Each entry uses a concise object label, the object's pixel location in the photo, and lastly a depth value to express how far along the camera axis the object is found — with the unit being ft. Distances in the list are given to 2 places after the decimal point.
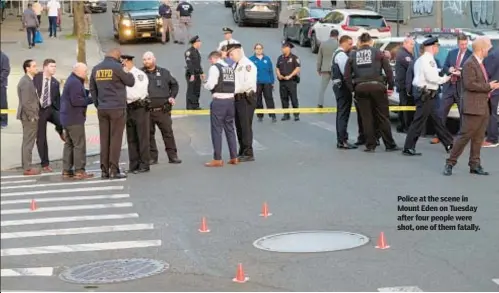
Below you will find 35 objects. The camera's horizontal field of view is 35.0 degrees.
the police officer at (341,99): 43.29
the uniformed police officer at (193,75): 56.44
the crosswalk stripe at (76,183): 32.30
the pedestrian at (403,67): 44.57
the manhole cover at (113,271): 19.80
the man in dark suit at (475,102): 32.94
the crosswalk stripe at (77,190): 30.50
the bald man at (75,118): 33.78
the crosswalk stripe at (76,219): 25.38
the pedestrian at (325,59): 56.39
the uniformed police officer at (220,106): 38.09
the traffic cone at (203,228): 25.45
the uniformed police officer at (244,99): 39.24
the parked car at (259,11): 119.24
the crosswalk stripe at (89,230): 24.29
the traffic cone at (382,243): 23.01
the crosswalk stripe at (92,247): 22.53
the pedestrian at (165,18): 98.57
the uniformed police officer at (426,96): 38.60
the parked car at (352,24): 88.84
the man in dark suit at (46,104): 30.99
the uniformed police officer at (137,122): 37.35
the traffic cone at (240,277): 19.95
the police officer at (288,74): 53.57
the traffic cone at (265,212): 27.53
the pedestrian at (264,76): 52.75
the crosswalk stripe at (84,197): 28.48
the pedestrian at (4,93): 46.08
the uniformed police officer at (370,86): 40.63
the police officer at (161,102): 39.45
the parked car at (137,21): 98.43
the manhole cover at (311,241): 23.13
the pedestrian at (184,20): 98.63
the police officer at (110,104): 34.58
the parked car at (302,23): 100.01
